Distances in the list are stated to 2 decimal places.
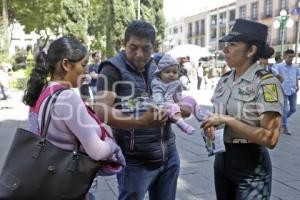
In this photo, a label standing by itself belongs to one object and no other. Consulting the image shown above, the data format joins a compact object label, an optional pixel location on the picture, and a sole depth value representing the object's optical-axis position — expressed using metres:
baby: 2.34
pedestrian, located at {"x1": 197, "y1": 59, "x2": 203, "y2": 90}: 19.44
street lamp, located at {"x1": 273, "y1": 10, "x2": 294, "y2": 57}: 22.49
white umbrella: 23.38
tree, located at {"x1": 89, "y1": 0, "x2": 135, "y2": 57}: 25.08
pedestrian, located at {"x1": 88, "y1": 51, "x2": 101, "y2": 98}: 8.95
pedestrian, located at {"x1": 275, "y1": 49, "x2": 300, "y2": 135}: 8.17
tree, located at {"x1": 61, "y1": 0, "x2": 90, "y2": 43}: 25.14
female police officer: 2.18
